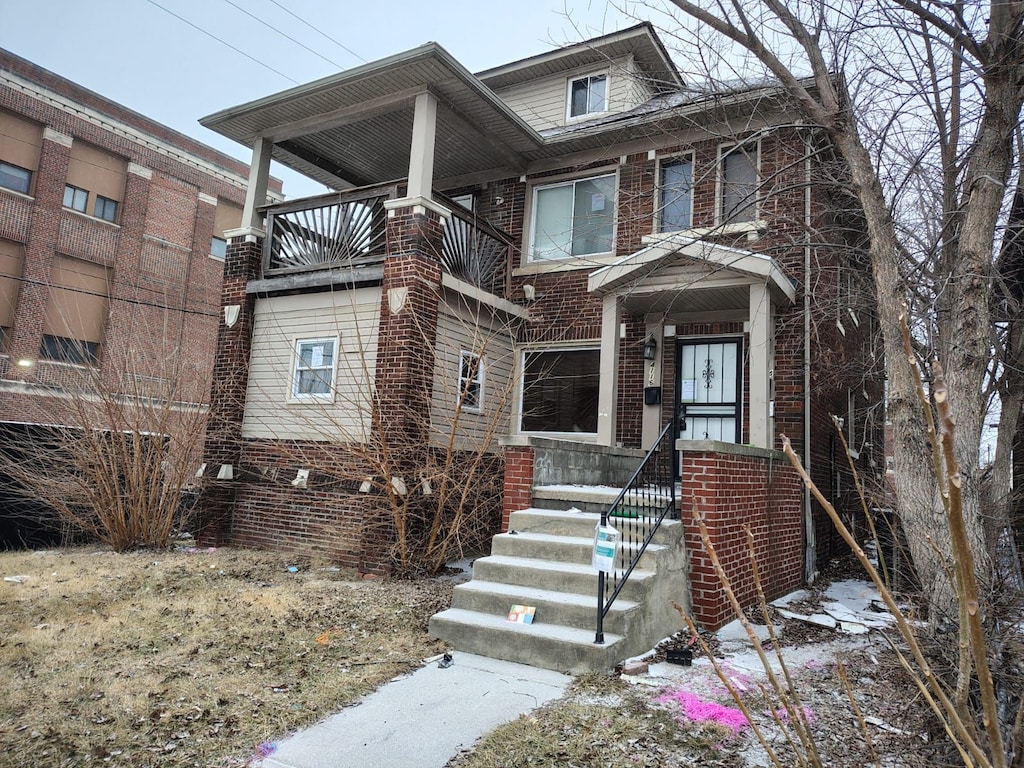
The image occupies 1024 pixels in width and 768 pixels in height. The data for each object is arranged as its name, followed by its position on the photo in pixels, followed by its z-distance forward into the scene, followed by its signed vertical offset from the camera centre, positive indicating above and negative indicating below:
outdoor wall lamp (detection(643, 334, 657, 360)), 10.30 +1.83
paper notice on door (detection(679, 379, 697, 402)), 10.36 +1.26
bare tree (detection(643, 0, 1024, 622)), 5.70 +2.94
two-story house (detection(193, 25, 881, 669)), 8.48 +2.20
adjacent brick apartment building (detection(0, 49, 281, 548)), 20.56 +7.09
